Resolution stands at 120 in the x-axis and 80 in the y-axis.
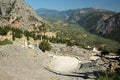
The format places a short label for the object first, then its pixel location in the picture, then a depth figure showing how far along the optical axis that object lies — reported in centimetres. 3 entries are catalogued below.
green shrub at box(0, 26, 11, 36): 4464
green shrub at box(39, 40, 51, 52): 3301
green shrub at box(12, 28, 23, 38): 4568
